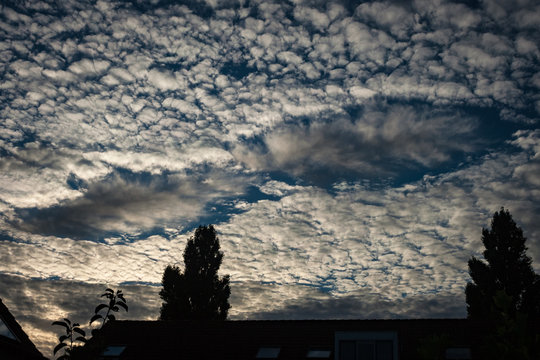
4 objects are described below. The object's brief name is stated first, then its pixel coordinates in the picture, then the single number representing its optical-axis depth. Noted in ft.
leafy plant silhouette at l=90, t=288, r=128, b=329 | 23.65
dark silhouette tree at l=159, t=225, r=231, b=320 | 140.36
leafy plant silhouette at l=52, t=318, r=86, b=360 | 22.64
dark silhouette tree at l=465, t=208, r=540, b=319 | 122.42
